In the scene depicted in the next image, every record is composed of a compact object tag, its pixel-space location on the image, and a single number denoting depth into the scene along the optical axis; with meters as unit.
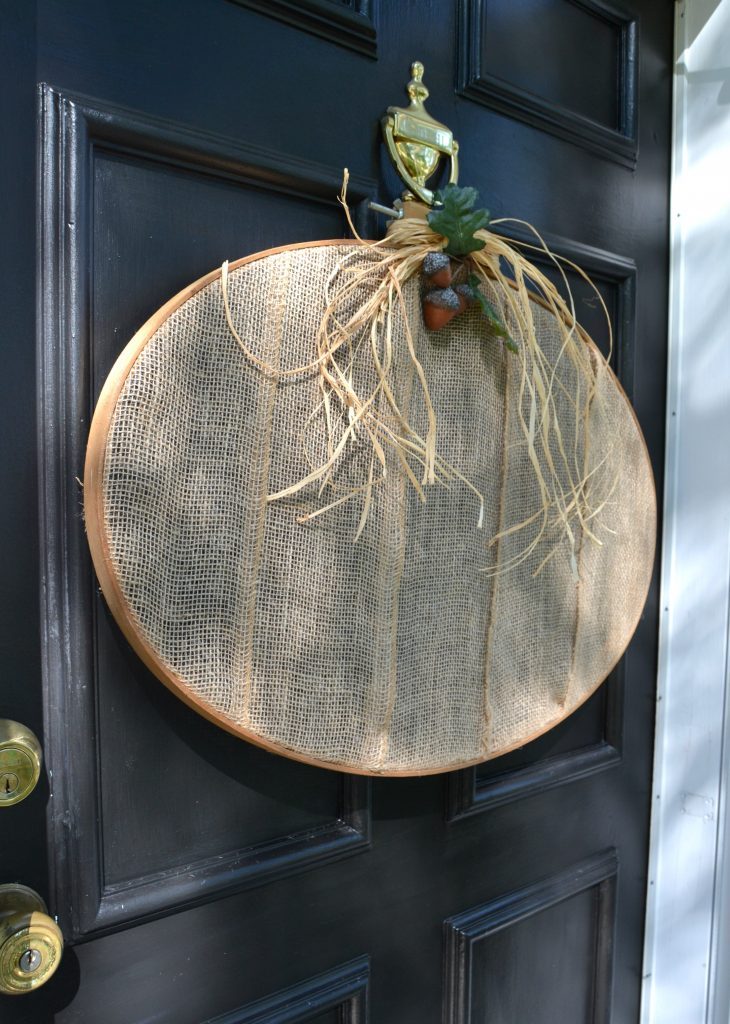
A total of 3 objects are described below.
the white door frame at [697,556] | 0.92
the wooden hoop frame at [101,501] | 0.49
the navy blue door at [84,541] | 0.53
